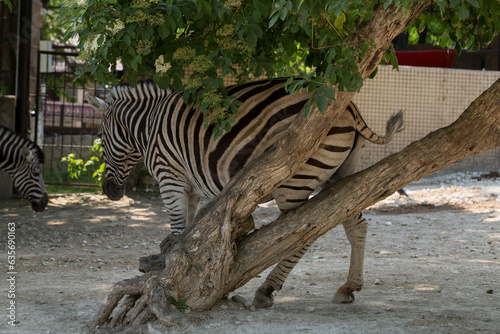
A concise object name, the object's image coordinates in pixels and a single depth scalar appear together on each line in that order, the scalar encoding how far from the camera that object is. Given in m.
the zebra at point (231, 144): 8.06
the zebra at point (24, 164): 16.09
